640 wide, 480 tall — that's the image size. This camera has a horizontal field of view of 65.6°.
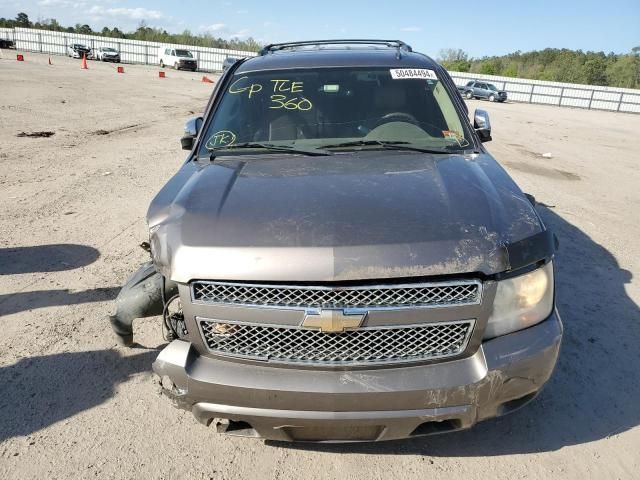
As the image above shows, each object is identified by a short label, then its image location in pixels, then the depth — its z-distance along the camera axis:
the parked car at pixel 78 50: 46.78
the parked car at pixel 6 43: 48.53
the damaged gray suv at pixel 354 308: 2.01
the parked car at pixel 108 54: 44.91
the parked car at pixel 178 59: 43.22
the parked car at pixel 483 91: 34.06
